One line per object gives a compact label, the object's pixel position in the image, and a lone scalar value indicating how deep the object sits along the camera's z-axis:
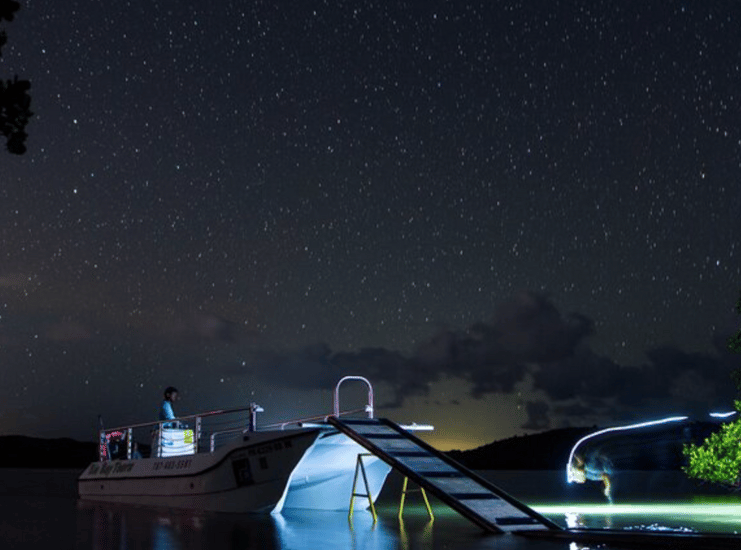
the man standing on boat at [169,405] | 24.69
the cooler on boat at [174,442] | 25.64
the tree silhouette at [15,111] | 8.38
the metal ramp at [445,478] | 16.08
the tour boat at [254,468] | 20.70
